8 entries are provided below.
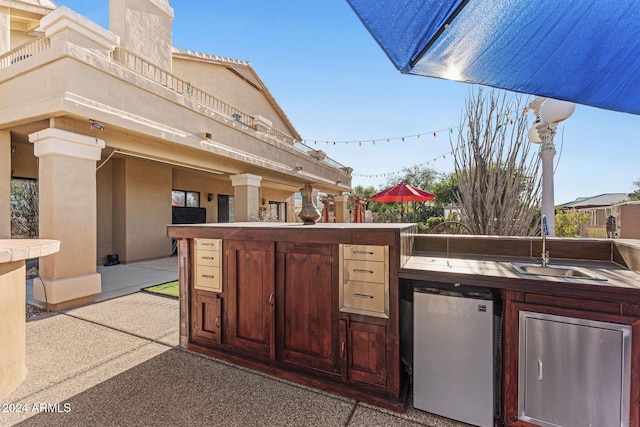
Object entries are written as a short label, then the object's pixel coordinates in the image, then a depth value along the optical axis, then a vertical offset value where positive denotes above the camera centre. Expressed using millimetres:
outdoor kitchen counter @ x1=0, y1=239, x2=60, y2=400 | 2186 -798
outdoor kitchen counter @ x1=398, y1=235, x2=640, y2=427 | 1513 -555
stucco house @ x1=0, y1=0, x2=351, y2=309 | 4102 +1406
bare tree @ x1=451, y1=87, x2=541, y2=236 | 4262 +674
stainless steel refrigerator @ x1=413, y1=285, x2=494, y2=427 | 1829 -961
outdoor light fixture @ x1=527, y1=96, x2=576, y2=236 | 3293 +710
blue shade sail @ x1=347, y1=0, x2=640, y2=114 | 1632 +1104
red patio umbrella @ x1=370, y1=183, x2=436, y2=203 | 7875 +451
